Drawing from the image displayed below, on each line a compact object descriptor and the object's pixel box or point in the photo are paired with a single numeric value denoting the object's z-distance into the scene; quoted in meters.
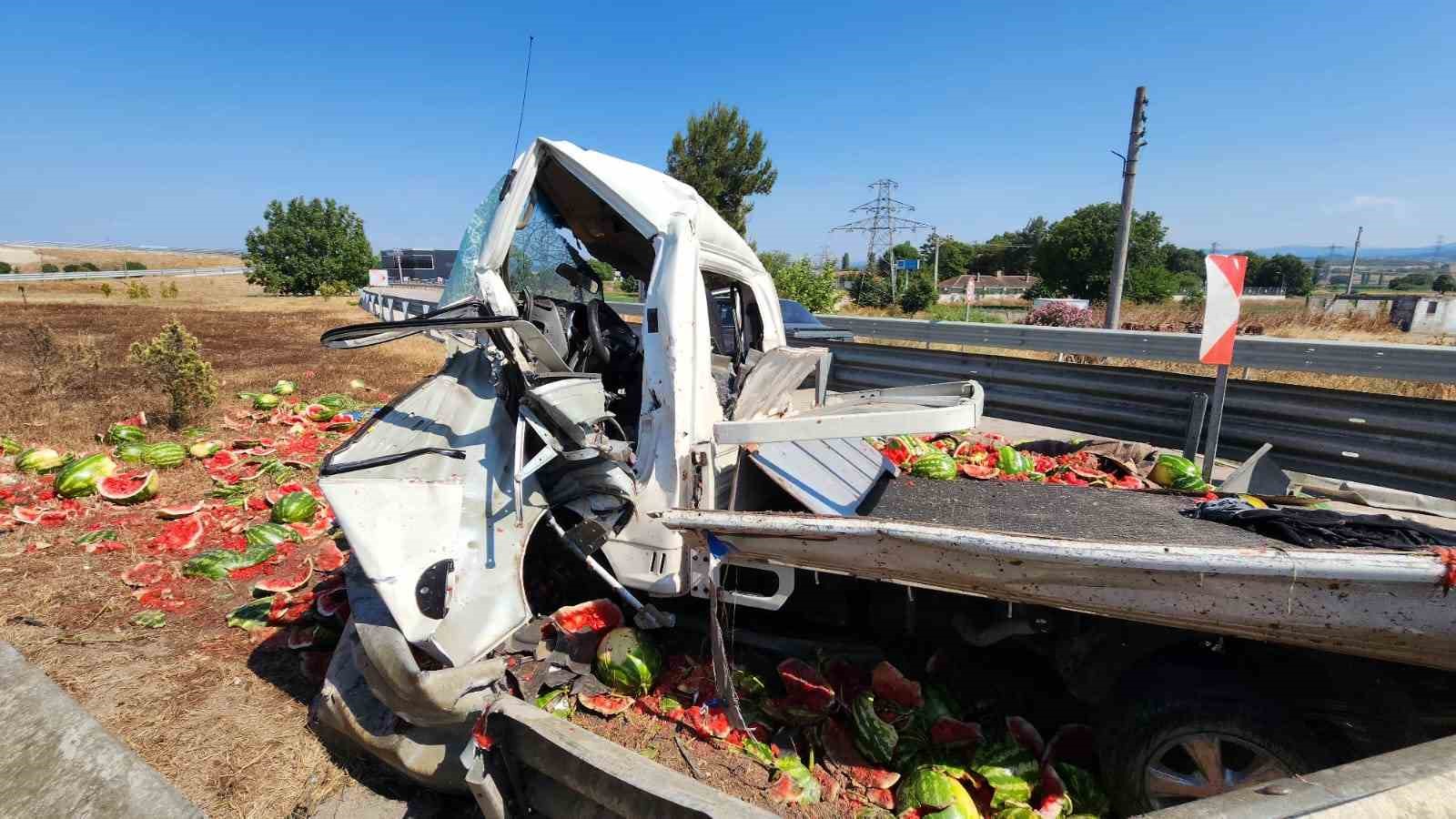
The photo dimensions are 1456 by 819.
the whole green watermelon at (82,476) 5.29
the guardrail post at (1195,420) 5.82
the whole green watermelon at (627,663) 2.75
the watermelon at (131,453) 6.07
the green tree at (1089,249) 48.88
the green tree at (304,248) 40.31
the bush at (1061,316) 21.98
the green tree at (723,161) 32.12
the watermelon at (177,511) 5.06
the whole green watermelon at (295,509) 5.10
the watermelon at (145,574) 4.09
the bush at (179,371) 7.47
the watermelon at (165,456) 6.14
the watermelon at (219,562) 4.24
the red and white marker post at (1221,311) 5.38
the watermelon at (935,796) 2.25
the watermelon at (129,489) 5.33
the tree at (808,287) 24.42
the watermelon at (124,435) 6.66
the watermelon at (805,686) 2.62
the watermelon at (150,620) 3.67
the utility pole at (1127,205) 14.69
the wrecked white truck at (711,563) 1.97
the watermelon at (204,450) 6.43
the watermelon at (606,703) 2.64
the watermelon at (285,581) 3.99
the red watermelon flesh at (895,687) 2.61
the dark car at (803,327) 11.87
